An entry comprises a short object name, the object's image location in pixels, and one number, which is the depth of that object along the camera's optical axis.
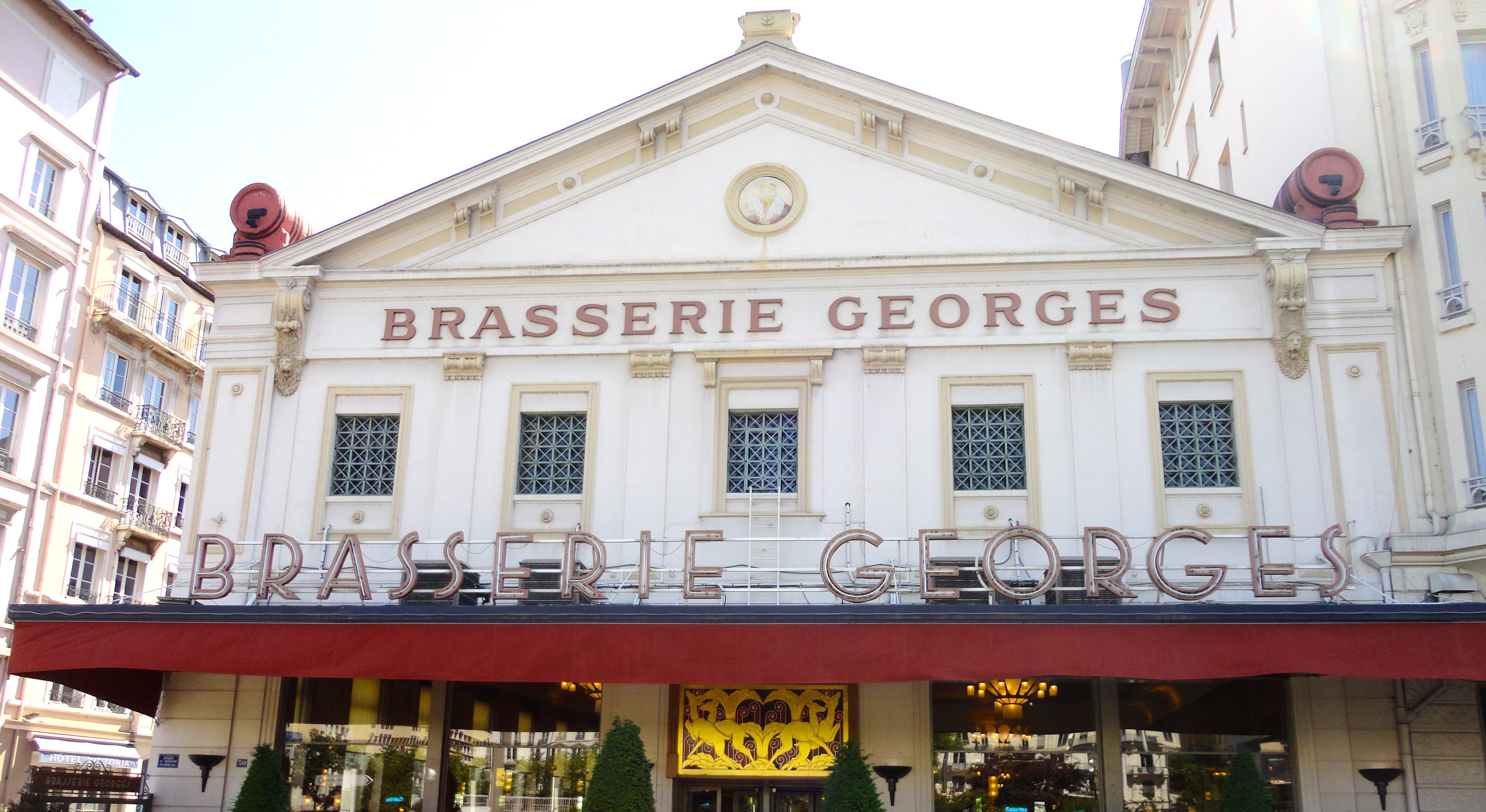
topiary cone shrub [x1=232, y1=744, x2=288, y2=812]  16.89
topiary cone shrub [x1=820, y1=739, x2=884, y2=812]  15.72
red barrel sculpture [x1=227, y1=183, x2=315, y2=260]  21.30
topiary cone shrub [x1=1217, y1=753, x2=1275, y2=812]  15.85
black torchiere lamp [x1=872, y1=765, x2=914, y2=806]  17.09
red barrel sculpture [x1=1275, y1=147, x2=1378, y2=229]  19.16
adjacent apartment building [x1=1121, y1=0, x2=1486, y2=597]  17.59
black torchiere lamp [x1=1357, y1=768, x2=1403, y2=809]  16.48
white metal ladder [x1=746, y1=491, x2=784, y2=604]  18.41
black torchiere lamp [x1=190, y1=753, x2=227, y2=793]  18.17
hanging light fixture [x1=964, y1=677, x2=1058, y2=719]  17.77
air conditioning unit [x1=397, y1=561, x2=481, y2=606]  18.20
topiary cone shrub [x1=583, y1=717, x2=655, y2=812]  15.74
